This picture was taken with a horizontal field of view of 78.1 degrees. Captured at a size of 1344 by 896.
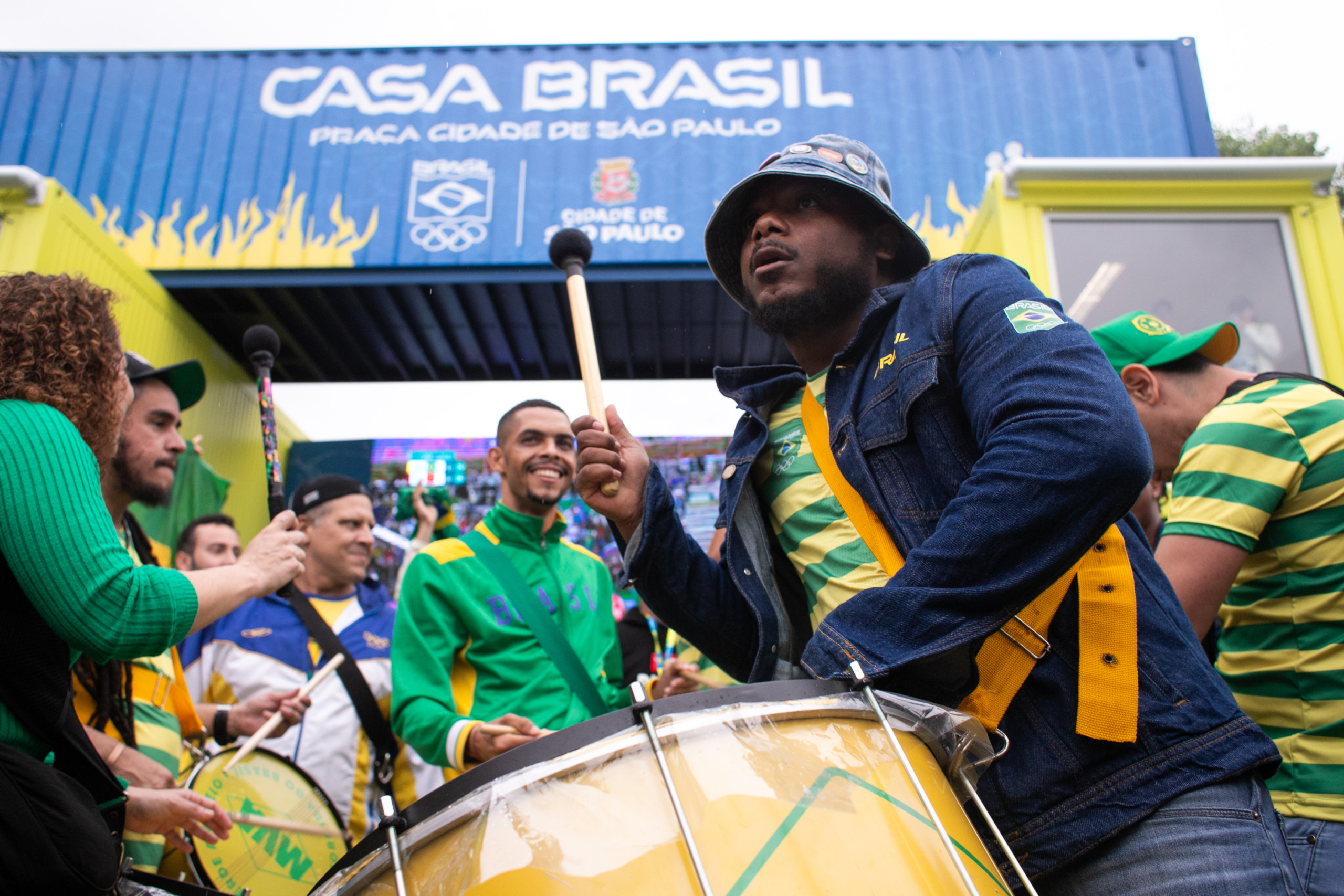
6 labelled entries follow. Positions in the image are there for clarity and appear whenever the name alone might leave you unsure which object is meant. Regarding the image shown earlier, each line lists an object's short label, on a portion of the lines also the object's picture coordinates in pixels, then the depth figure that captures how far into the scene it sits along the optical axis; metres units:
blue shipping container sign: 7.98
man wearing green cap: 1.88
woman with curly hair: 1.50
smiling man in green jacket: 2.89
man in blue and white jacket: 3.72
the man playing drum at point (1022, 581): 1.15
